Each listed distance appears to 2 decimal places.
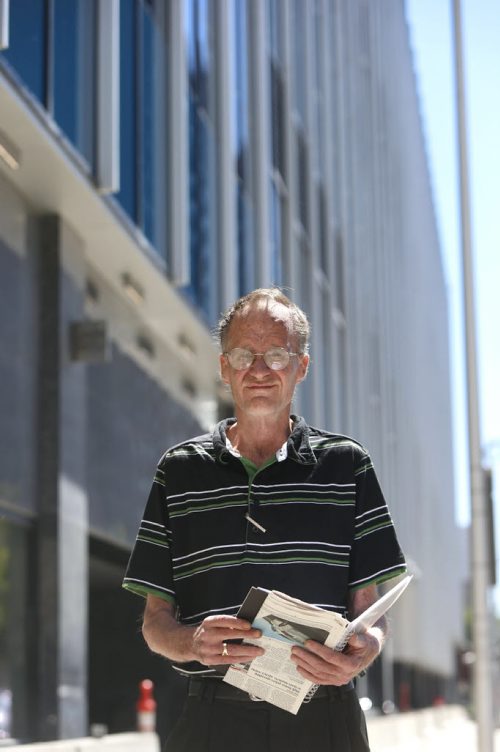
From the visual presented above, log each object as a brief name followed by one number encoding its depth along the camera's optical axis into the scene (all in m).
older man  3.15
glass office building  12.97
